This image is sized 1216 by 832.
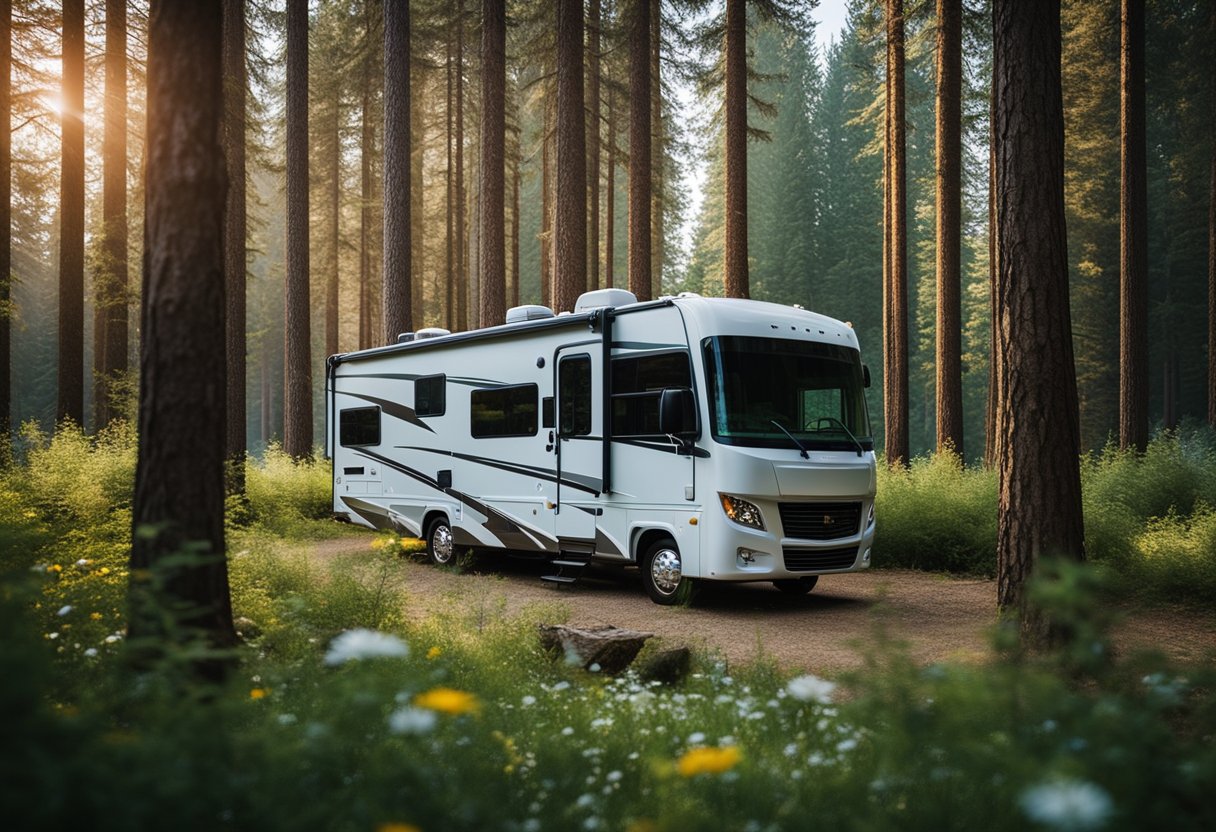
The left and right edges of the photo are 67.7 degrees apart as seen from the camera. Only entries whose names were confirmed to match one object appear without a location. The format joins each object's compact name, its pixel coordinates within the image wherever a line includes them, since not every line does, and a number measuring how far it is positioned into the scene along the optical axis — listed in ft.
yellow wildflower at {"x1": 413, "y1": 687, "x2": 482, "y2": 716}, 7.80
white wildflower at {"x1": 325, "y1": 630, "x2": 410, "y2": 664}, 8.71
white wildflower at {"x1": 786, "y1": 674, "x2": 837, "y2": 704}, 10.84
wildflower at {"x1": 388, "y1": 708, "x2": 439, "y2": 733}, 7.40
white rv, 30.83
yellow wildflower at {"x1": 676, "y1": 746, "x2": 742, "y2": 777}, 7.91
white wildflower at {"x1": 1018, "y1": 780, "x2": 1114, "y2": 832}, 6.22
